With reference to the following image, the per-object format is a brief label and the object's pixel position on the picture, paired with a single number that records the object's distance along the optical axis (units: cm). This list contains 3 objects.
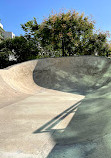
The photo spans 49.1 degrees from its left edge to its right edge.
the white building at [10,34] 5730
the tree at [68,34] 2041
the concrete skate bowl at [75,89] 222
